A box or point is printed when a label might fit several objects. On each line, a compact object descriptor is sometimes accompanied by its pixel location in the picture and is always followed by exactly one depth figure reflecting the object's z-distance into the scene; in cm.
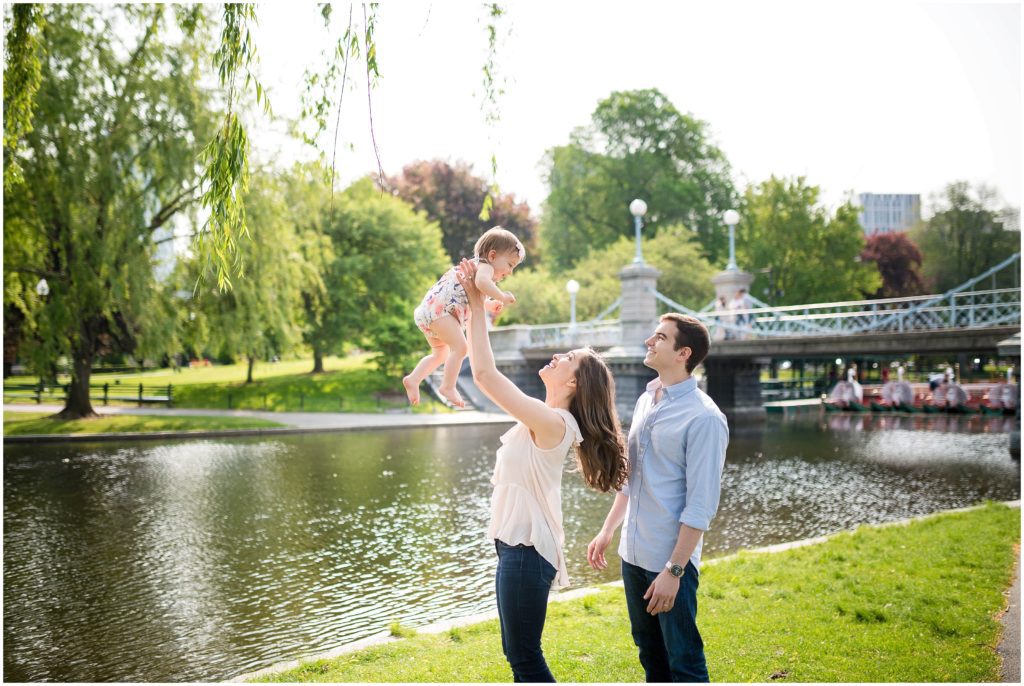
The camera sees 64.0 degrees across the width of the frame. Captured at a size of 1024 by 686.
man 292
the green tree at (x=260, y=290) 2211
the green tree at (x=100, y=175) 1967
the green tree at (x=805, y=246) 3559
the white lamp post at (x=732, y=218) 2488
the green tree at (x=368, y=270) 3222
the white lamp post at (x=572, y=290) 2765
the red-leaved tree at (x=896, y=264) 4600
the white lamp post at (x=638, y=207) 2208
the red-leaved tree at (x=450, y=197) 4219
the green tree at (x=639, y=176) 4466
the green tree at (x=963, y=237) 4450
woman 290
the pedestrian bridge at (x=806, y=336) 2078
